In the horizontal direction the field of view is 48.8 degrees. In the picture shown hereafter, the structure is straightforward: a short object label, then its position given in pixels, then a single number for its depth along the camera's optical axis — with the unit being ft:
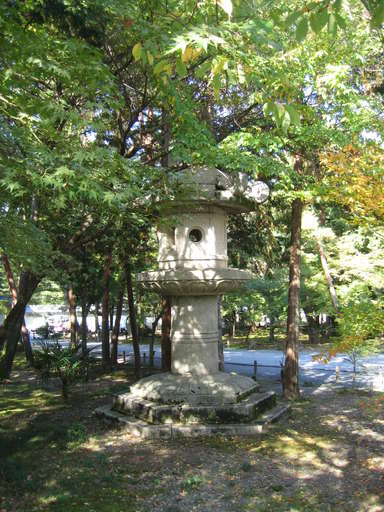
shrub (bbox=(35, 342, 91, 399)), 38.99
